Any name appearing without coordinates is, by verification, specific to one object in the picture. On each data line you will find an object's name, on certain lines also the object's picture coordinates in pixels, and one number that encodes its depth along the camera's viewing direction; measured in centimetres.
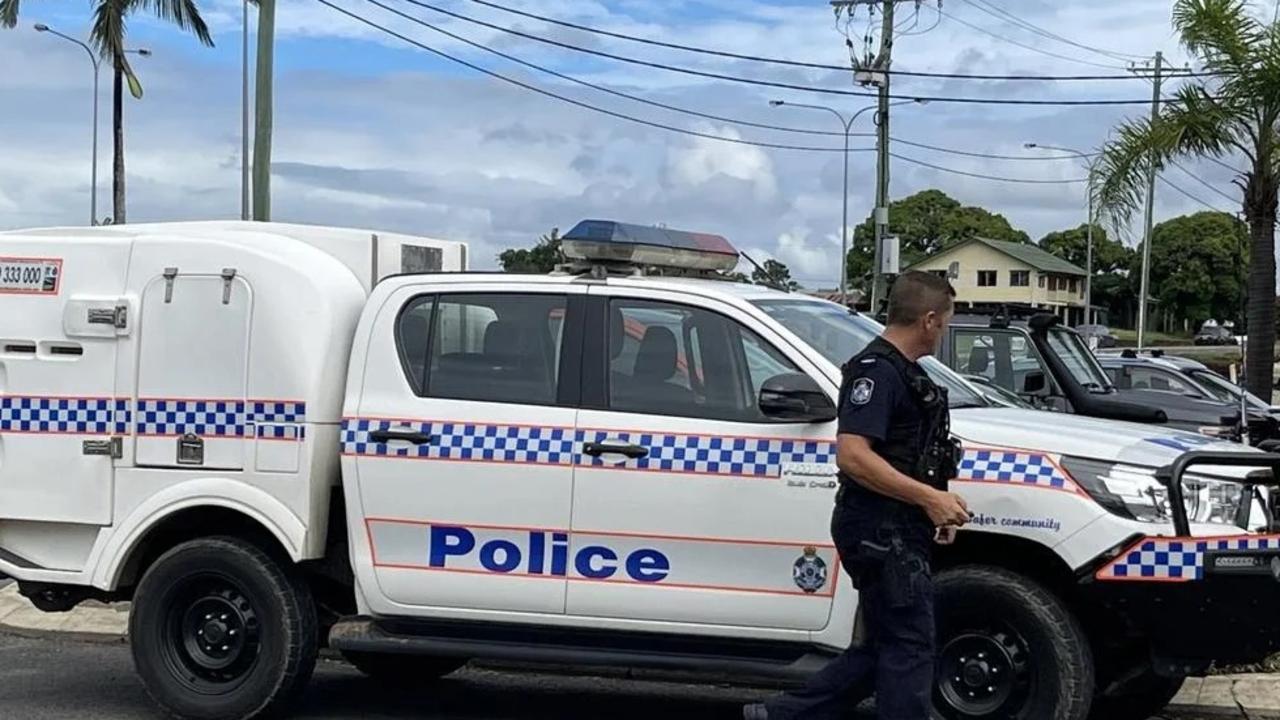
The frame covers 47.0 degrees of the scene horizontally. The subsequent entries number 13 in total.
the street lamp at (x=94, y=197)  3847
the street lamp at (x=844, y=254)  4441
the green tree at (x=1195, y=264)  8438
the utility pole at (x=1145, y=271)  3658
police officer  484
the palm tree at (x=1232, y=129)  1349
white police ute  544
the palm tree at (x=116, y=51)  2609
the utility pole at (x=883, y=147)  2797
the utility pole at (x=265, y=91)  1325
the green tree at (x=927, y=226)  8681
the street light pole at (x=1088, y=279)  5334
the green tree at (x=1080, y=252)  8956
